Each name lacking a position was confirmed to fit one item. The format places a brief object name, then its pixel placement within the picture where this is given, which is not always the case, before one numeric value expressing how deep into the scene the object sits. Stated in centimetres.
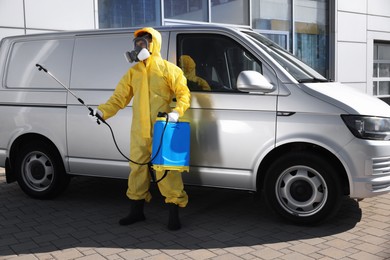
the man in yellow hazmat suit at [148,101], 464
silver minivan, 453
